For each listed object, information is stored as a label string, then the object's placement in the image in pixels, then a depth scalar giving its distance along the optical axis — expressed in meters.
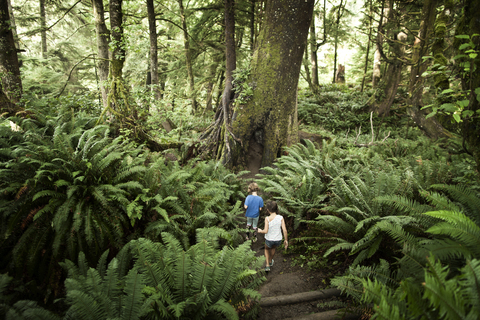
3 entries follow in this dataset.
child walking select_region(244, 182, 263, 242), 4.93
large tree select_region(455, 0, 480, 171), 2.84
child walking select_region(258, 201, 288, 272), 4.07
